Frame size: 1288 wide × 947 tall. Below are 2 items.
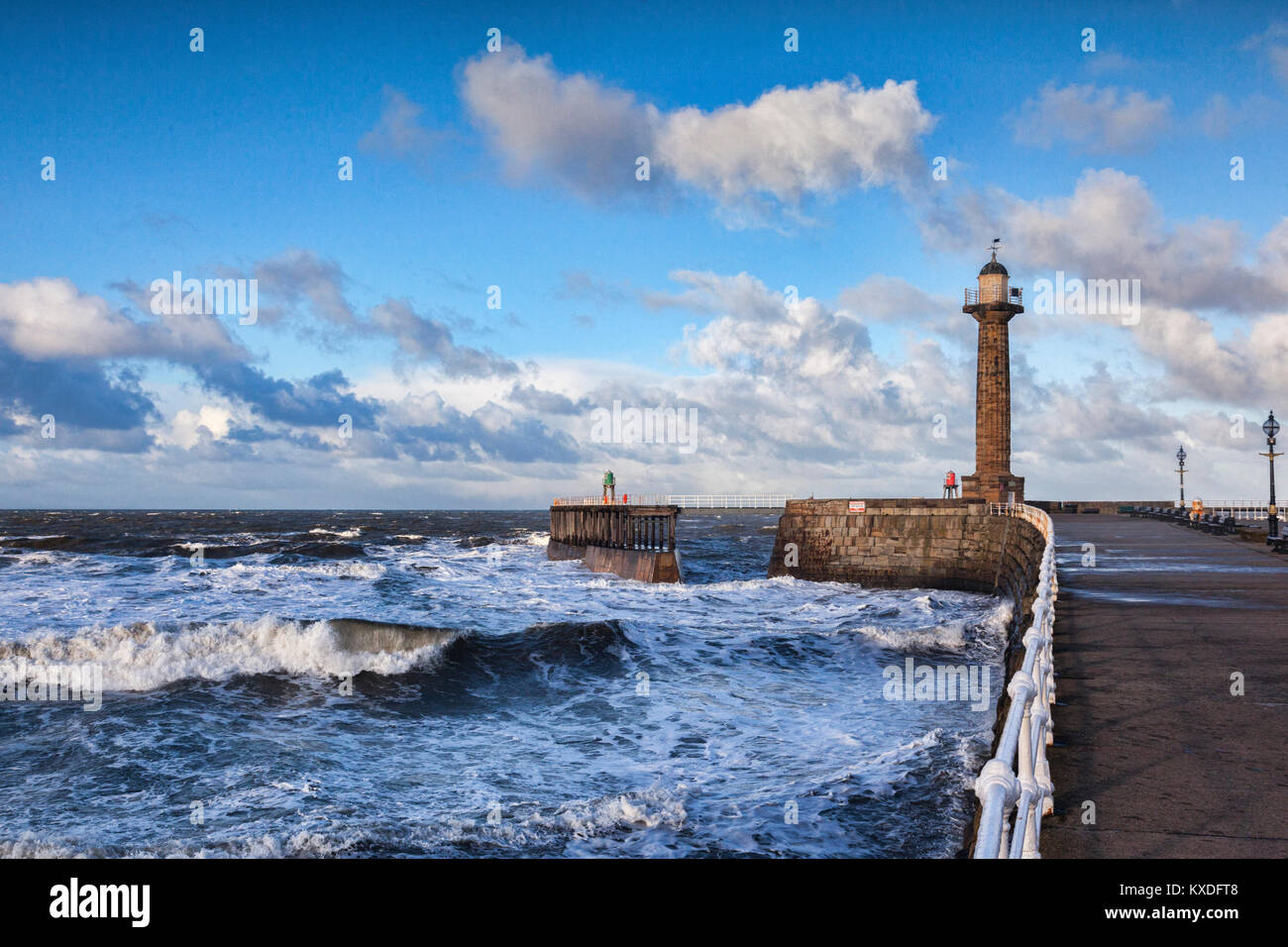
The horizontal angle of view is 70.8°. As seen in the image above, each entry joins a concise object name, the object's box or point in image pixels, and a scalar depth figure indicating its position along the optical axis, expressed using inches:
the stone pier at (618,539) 1331.2
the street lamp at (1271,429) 1185.5
